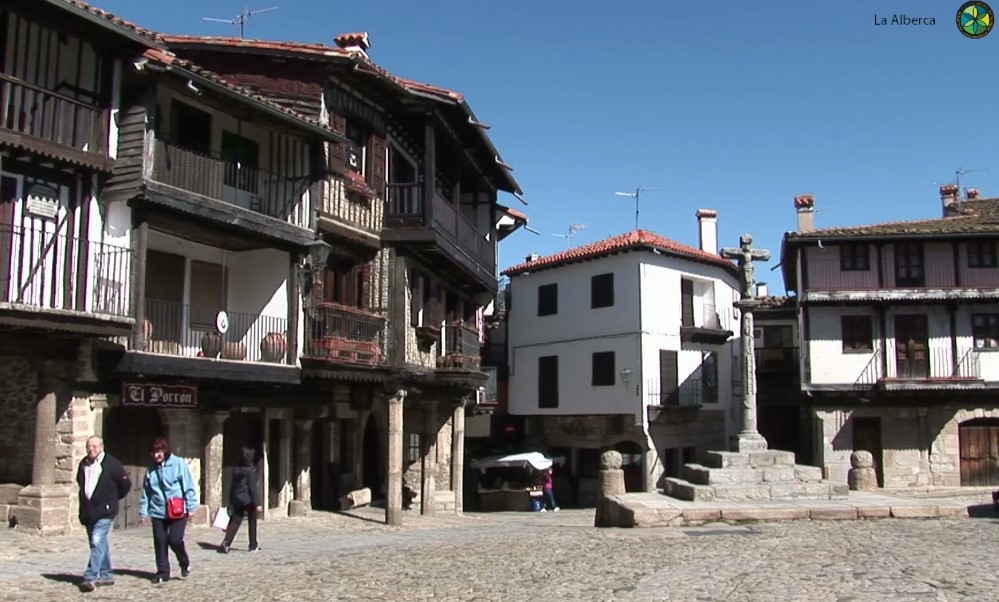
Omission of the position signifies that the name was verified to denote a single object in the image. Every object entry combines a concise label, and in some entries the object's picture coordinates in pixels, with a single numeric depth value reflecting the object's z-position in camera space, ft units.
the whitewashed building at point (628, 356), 106.32
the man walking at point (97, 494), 32.27
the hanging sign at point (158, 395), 50.88
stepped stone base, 62.03
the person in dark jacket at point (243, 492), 44.01
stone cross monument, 69.62
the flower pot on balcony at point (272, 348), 59.11
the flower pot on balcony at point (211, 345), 55.72
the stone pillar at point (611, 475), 63.87
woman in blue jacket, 33.88
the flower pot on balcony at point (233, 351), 56.75
